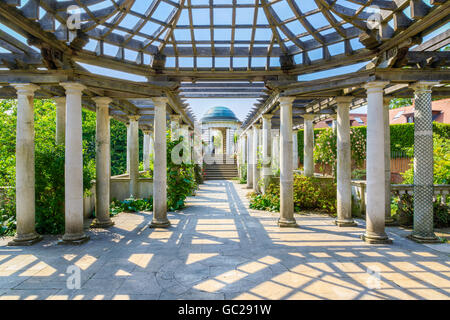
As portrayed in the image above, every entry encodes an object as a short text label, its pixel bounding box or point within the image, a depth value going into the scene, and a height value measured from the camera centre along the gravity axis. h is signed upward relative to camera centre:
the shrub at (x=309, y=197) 11.64 -1.60
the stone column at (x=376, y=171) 7.18 -0.30
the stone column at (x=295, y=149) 21.71 +1.03
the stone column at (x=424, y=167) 7.21 -0.22
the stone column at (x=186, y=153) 12.59 +0.44
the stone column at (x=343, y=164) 9.20 -0.13
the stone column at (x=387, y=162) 9.12 -0.07
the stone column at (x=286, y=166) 9.02 -0.17
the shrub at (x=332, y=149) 12.33 +0.62
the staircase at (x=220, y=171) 26.94 -0.96
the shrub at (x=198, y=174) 21.67 -1.01
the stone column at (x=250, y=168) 19.62 -0.49
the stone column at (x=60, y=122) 9.43 +1.47
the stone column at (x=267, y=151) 13.43 +0.53
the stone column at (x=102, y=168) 9.00 -0.17
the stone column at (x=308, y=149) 14.83 +0.66
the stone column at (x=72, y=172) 7.18 -0.23
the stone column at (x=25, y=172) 7.12 -0.22
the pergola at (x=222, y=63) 6.32 +2.85
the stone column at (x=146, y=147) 18.63 +1.24
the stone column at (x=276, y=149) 15.27 +1.11
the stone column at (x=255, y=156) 16.41 +0.35
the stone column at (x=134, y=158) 13.18 +0.23
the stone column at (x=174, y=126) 13.15 +1.84
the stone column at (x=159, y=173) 9.00 -0.36
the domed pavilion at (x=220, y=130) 29.41 +4.02
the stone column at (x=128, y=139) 15.63 +1.38
